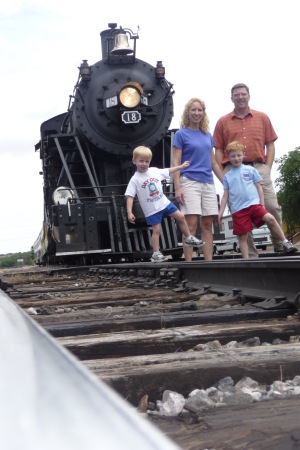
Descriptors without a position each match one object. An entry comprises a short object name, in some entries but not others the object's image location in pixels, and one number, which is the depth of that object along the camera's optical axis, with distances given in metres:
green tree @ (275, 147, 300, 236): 45.25
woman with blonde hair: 5.26
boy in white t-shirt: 5.62
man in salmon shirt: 5.28
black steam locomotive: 8.66
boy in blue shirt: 4.94
